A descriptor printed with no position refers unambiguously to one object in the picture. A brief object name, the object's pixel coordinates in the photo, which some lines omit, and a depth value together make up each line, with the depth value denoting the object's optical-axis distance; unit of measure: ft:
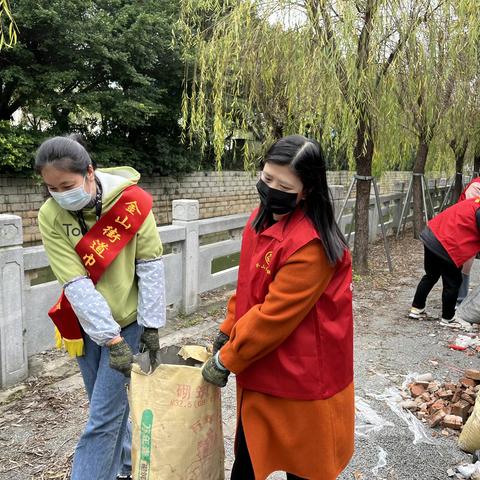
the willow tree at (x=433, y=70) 17.86
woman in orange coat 4.90
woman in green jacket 5.49
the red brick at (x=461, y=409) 9.42
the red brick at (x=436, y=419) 9.23
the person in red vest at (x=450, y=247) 13.88
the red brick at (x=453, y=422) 9.09
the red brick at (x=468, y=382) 10.12
